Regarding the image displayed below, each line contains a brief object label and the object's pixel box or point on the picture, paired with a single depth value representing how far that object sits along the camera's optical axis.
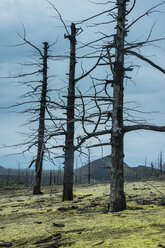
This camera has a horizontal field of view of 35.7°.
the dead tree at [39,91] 14.97
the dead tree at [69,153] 11.57
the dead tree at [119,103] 7.06
